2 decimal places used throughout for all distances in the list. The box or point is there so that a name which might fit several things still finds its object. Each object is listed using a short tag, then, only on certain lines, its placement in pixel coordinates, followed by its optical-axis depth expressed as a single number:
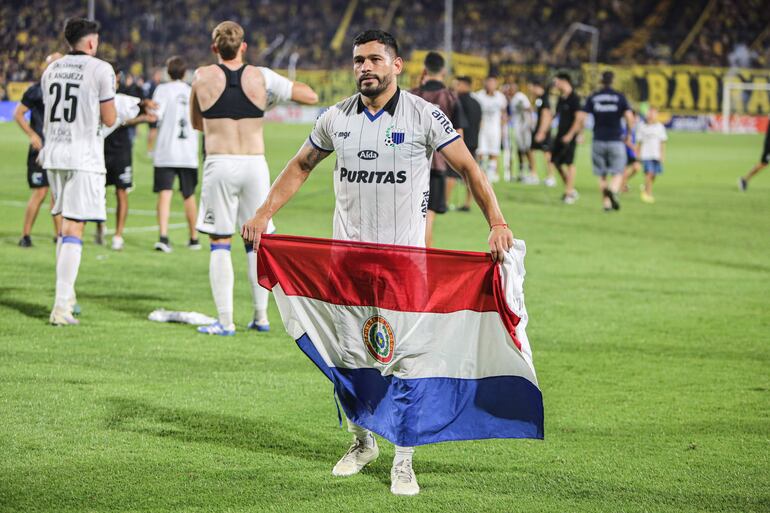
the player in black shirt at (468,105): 16.05
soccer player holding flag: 5.02
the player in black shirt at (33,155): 11.06
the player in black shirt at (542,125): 21.14
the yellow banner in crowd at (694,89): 55.34
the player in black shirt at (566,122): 18.89
